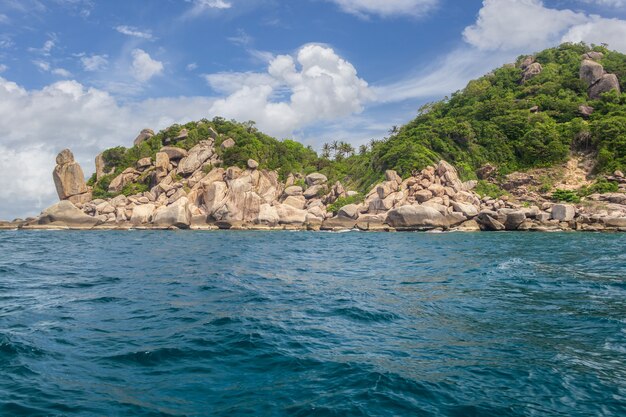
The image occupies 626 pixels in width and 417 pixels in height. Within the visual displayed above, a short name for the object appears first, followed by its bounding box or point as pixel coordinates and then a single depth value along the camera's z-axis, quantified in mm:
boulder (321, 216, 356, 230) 51438
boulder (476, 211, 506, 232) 43875
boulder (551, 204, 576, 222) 43344
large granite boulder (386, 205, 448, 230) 45750
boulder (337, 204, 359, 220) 52094
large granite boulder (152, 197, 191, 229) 53906
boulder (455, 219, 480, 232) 45125
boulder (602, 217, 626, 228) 39953
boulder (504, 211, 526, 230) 42875
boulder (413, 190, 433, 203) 52812
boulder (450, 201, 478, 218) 46312
